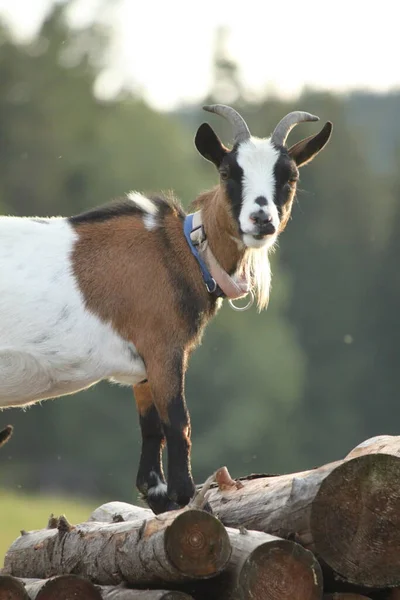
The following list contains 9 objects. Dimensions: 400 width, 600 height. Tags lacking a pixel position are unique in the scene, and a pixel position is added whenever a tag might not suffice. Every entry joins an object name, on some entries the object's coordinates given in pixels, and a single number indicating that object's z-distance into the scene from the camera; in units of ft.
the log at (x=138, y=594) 49.85
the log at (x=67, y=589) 50.96
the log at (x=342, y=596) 50.29
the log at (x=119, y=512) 61.31
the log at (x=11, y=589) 51.75
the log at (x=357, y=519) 49.24
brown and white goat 57.26
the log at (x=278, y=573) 48.14
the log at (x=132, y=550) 48.62
